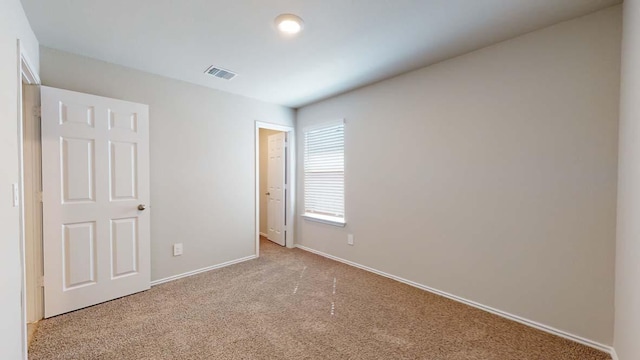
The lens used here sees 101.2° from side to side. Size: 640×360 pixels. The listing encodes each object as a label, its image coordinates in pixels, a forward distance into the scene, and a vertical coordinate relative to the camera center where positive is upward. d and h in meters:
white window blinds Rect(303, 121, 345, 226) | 3.79 +0.05
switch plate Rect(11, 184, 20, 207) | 1.52 -0.11
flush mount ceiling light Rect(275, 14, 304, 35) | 1.93 +1.16
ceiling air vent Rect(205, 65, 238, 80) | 2.87 +1.17
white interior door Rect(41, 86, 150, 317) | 2.30 -0.21
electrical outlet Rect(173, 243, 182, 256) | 3.15 -0.88
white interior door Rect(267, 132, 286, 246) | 4.54 -0.22
